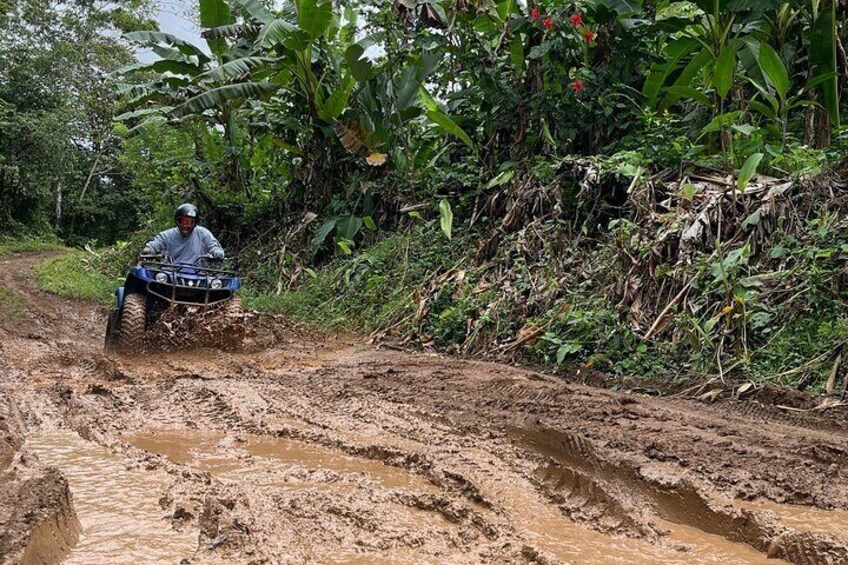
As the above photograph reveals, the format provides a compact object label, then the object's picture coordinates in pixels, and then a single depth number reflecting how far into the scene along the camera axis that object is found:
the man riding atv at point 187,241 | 8.14
